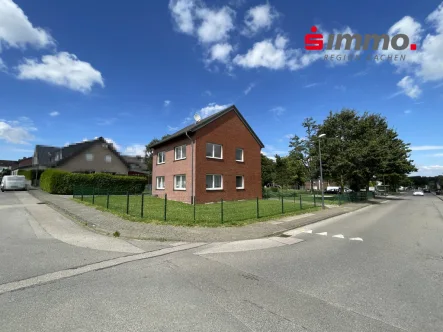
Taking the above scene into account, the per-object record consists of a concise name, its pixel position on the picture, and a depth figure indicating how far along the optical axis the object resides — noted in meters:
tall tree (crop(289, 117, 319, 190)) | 35.66
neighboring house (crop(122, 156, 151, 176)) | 53.54
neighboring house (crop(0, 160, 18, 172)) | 99.58
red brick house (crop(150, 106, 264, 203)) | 20.25
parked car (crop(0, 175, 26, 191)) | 30.42
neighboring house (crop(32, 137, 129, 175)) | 37.09
